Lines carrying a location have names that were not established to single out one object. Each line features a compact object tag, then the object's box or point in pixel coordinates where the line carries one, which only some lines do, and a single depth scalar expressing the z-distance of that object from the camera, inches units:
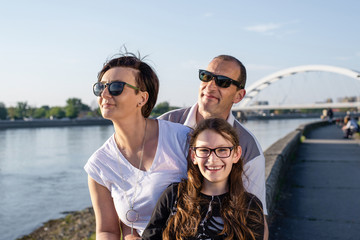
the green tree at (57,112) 3299.7
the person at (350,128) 579.2
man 88.7
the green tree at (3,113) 2784.5
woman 74.4
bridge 1905.5
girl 63.0
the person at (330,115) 1307.6
